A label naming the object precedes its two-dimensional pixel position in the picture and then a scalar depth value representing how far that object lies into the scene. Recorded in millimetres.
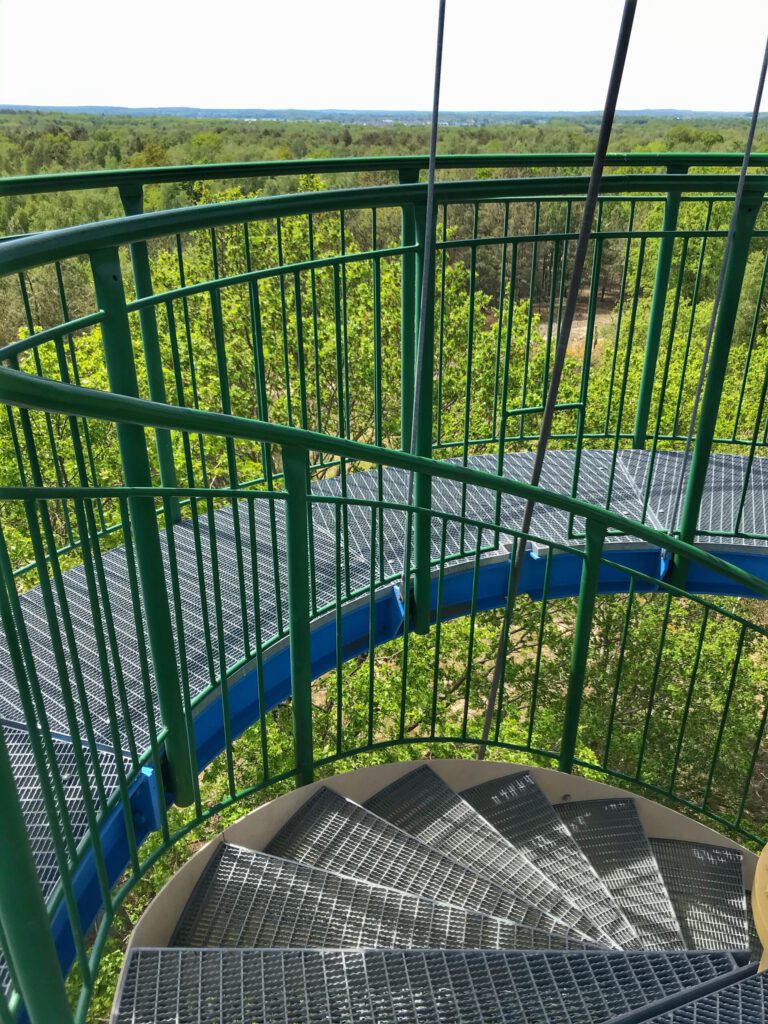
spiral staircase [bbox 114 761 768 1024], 2312
